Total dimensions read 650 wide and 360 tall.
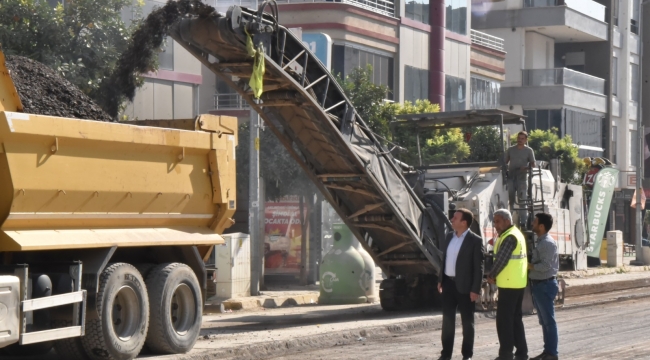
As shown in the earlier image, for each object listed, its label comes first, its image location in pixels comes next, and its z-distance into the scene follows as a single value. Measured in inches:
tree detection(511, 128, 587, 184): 1507.1
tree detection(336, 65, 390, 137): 992.9
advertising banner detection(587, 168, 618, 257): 1222.3
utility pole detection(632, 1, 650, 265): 1414.9
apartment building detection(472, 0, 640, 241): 1846.7
